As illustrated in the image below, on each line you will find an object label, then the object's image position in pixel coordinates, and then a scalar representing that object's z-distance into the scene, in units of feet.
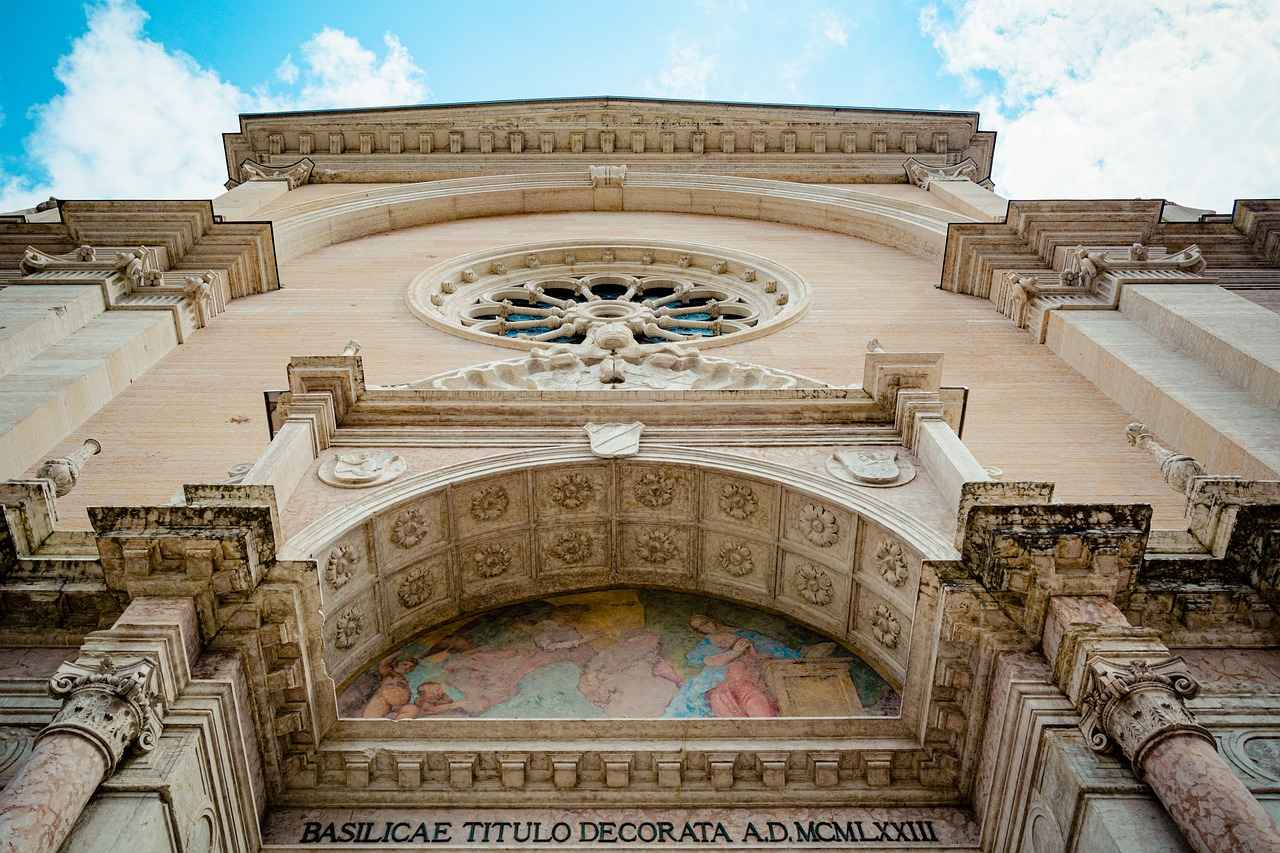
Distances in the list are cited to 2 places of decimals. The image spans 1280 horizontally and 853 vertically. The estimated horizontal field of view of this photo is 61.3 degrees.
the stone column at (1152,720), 16.12
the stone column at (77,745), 16.07
